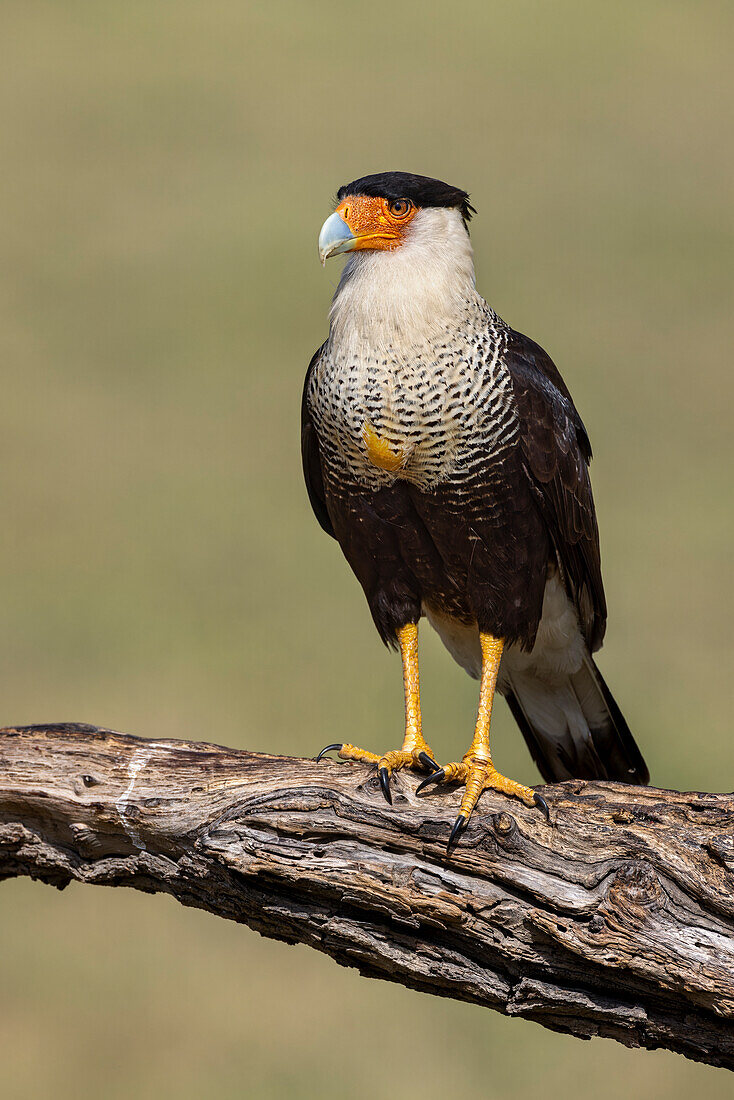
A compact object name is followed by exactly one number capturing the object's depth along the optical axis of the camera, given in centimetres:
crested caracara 734
